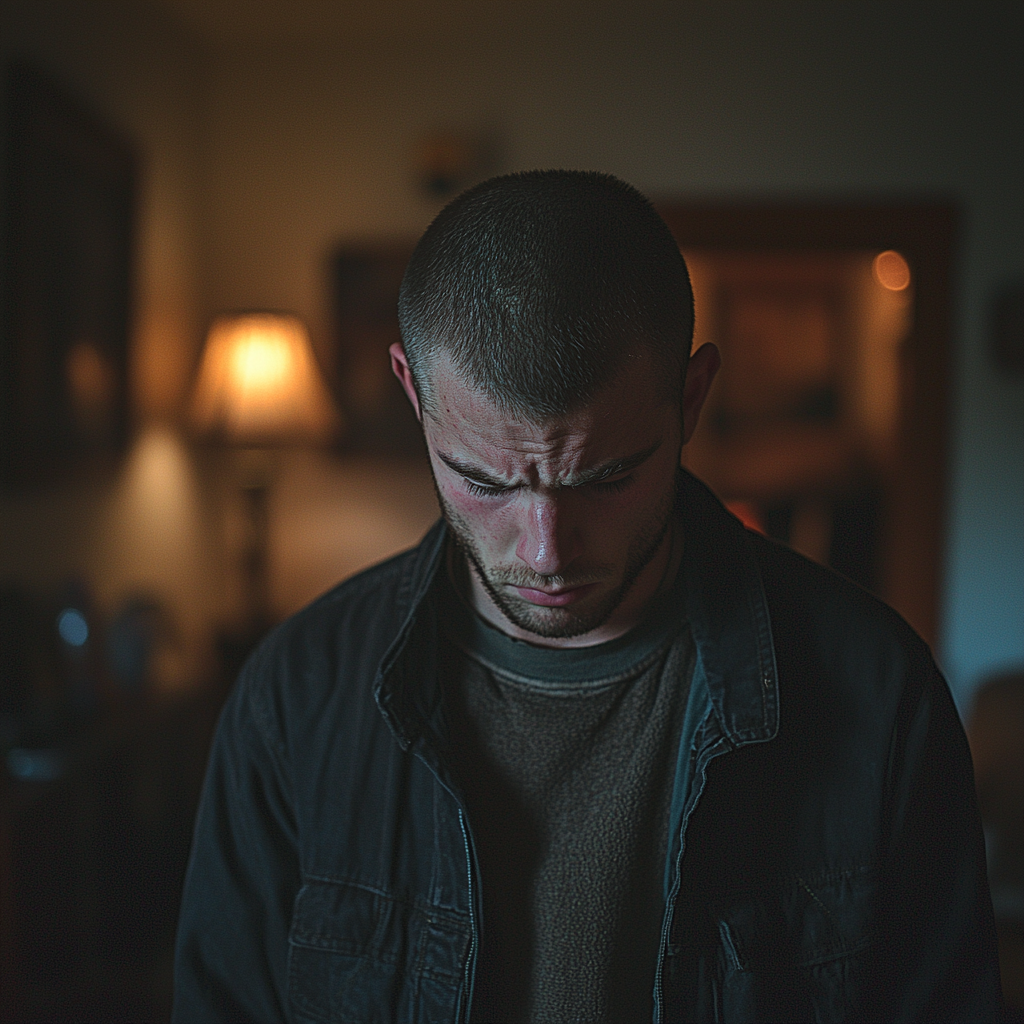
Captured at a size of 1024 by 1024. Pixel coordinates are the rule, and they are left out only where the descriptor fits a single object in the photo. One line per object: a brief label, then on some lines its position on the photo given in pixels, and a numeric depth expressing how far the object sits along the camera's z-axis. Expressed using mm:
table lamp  2861
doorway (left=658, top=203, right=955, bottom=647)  5422
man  882
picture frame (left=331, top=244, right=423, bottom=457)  3305
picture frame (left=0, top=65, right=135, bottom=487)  2105
